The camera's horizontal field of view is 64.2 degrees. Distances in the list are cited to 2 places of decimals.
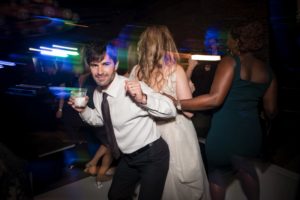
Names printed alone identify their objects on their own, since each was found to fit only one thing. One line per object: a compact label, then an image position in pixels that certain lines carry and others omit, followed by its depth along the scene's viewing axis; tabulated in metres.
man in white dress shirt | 1.43
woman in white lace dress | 1.48
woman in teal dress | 1.47
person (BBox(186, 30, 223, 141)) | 1.92
